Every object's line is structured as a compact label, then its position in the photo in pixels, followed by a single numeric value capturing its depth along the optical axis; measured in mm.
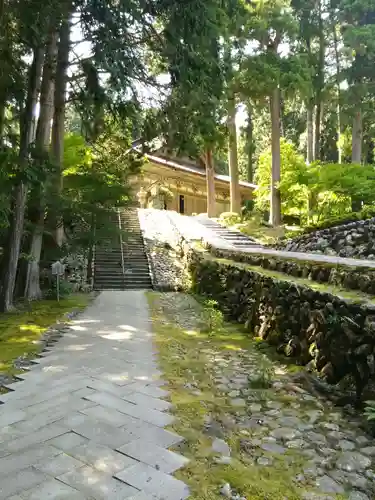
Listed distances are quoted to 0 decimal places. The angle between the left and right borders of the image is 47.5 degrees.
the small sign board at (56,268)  9252
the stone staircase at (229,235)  15547
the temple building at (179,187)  26795
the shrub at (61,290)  10562
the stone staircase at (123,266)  13484
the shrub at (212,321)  7637
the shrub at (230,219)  19830
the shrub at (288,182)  14946
